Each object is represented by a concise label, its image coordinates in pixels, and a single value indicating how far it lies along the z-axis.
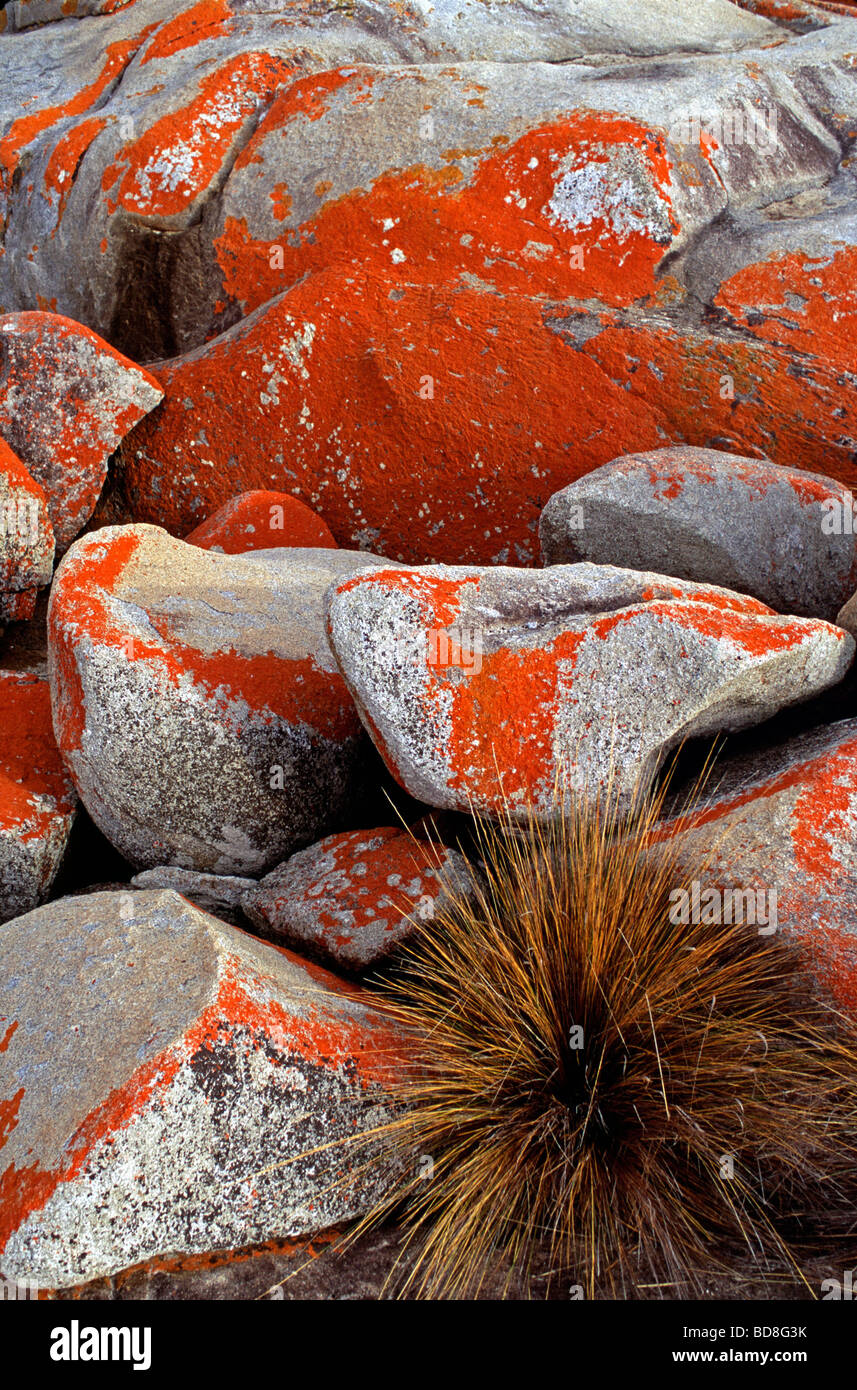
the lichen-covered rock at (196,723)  3.21
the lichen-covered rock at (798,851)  2.42
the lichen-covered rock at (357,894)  2.85
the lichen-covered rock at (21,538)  4.38
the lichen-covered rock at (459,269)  4.51
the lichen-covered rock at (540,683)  2.75
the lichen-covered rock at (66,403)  4.68
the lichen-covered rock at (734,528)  3.81
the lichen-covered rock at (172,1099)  2.08
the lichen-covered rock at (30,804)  3.37
